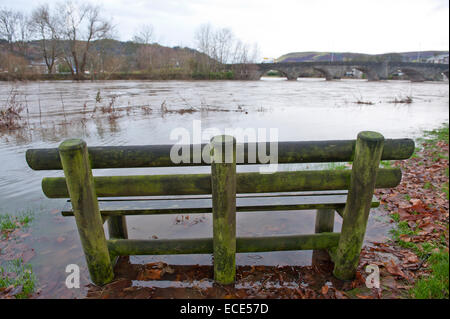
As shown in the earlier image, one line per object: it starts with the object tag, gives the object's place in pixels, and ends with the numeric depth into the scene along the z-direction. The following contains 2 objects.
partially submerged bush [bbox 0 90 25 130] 11.75
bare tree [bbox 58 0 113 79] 63.88
